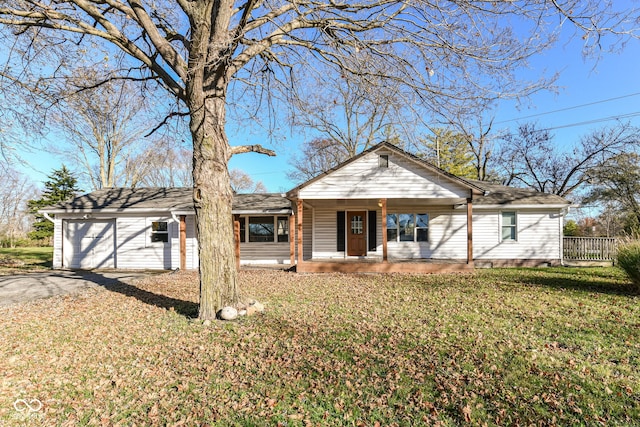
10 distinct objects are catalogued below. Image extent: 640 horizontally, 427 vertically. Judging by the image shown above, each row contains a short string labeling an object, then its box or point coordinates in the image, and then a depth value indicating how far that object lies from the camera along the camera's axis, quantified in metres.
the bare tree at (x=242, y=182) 40.88
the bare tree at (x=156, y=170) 28.45
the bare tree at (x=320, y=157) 29.20
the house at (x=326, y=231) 14.60
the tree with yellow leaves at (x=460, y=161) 29.34
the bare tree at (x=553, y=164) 21.03
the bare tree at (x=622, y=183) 19.73
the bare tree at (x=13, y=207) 30.31
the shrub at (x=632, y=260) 8.23
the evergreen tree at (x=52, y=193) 31.73
